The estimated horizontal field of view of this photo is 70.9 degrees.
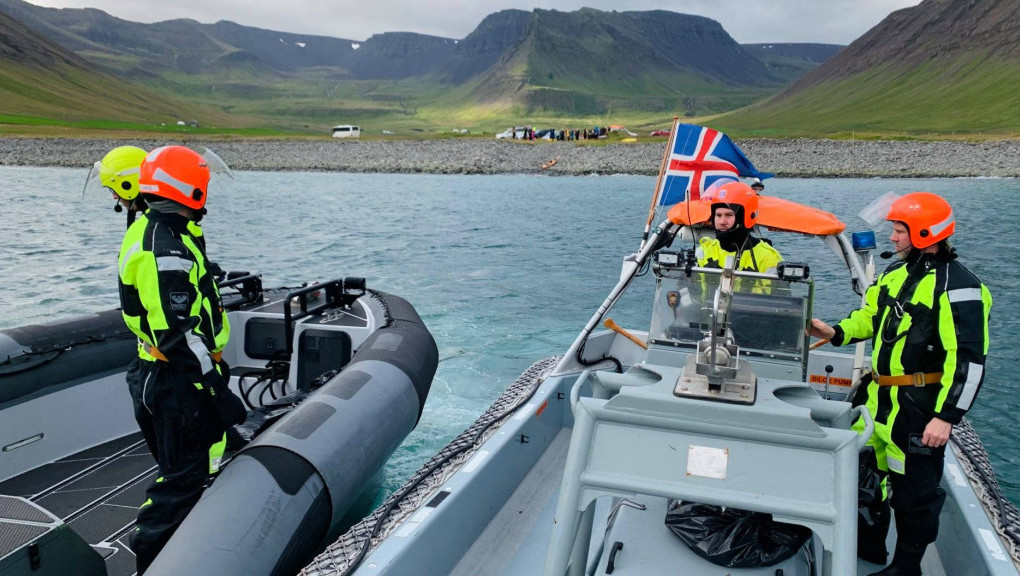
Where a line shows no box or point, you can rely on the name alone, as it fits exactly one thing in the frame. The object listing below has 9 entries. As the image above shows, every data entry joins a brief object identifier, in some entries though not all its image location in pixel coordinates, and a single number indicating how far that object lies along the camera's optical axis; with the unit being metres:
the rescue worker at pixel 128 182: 3.52
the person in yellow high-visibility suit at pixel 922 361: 2.95
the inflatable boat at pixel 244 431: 3.21
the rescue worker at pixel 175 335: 3.26
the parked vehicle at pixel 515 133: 65.62
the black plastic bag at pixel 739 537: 2.65
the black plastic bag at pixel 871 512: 3.38
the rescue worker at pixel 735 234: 4.00
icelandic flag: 5.58
